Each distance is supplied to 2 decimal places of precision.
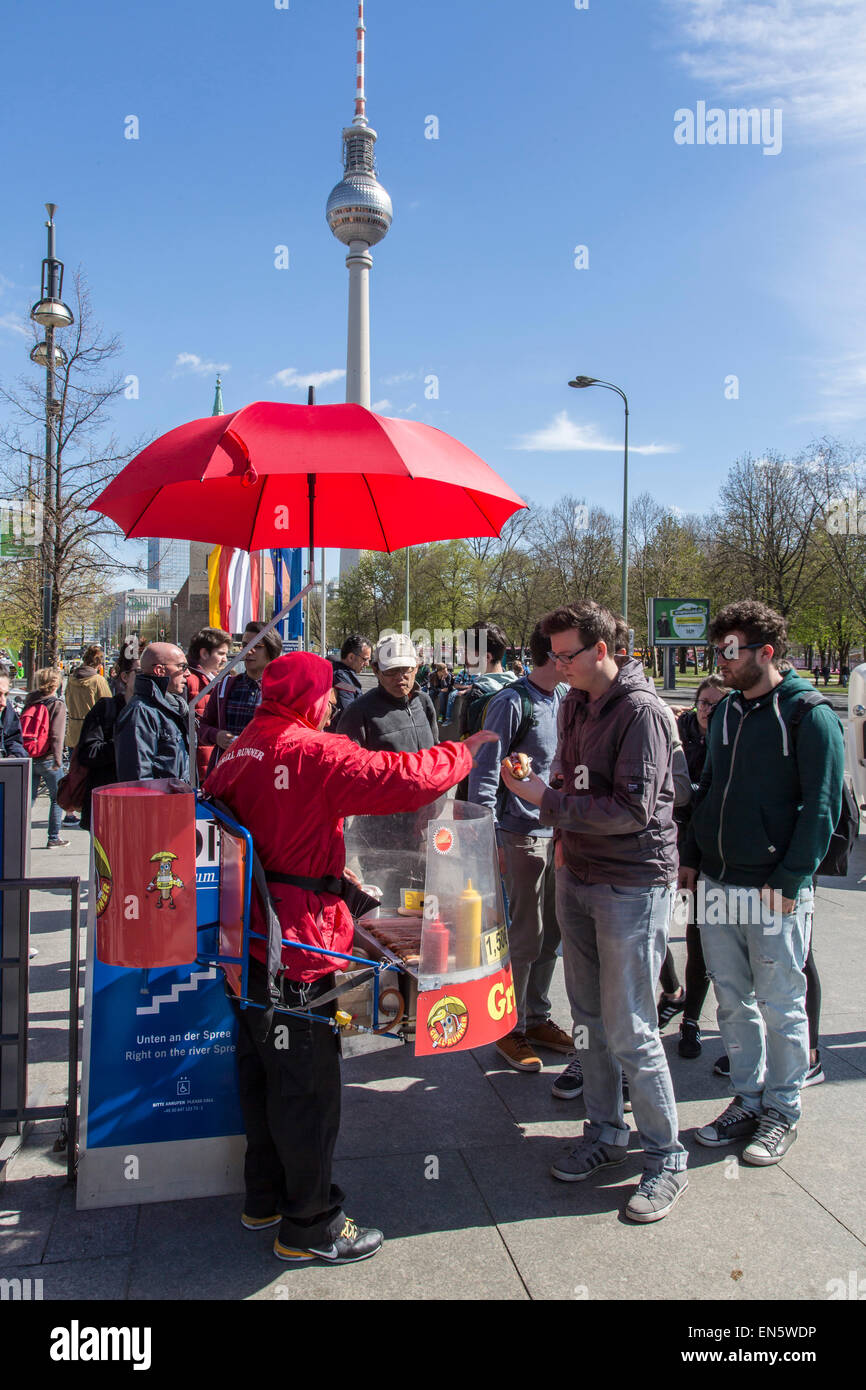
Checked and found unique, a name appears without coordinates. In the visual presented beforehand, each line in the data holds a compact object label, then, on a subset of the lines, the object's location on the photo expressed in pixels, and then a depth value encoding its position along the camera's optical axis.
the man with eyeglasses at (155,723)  4.66
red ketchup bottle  2.80
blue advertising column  3.05
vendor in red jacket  2.62
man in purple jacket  3.07
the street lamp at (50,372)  11.62
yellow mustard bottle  2.86
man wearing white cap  4.40
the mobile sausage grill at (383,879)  2.61
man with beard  3.38
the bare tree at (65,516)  13.23
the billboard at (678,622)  28.41
